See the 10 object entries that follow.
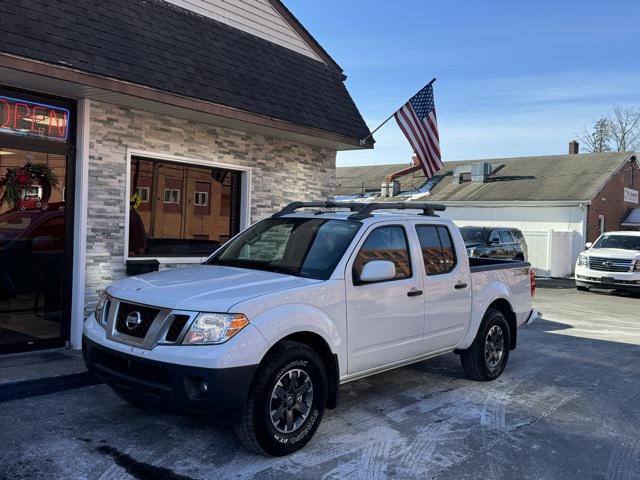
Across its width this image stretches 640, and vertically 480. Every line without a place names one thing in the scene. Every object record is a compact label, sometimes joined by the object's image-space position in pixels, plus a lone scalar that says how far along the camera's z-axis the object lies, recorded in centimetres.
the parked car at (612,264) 1602
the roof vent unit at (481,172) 2973
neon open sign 648
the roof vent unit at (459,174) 3073
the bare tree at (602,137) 4856
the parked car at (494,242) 1804
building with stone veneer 652
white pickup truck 398
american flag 1032
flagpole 1002
